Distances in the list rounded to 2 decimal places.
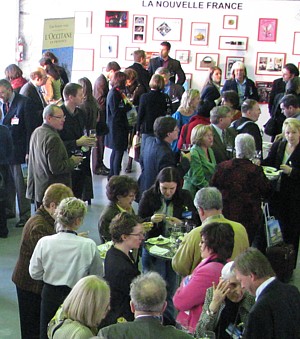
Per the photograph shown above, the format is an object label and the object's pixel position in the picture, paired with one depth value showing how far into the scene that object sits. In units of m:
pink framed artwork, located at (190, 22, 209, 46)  13.51
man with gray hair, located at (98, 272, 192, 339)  3.47
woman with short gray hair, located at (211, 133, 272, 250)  6.23
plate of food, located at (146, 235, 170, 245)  5.61
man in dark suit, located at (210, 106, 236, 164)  7.14
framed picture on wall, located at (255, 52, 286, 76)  13.49
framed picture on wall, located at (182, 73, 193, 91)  13.73
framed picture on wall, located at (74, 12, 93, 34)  13.77
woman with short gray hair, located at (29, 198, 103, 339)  4.46
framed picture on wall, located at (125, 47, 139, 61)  13.72
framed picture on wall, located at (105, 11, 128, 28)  13.65
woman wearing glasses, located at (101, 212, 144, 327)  4.35
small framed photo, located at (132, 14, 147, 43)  13.60
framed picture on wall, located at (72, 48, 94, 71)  13.91
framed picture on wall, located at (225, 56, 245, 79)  13.53
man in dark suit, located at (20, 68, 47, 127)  8.55
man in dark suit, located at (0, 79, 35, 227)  7.91
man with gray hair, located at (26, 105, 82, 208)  6.75
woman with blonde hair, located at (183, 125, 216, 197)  6.79
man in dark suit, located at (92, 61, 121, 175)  10.10
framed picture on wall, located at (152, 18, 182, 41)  13.56
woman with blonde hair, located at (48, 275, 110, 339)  3.50
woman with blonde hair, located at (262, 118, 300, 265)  6.84
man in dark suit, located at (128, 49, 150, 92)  11.59
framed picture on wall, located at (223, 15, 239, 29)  13.42
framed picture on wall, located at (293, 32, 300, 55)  13.38
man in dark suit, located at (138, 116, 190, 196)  6.80
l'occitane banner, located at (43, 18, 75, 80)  10.57
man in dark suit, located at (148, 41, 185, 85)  12.20
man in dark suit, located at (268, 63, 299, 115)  10.84
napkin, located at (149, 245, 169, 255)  5.41
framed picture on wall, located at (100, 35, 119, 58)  13.74
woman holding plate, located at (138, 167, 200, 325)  5.75
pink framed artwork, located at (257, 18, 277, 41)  13.40
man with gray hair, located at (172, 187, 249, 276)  4.77
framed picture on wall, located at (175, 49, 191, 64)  13.65
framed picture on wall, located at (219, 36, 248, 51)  13.47
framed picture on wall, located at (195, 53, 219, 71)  13.59
